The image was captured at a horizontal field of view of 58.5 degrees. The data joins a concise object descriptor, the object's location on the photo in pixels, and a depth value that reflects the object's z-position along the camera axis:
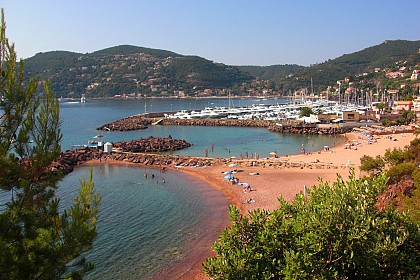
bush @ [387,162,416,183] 18.17
